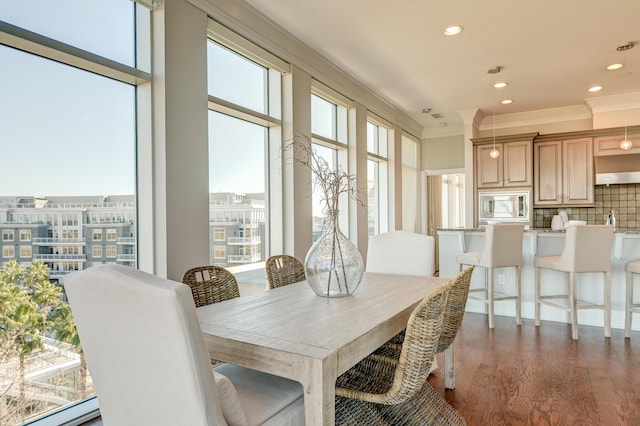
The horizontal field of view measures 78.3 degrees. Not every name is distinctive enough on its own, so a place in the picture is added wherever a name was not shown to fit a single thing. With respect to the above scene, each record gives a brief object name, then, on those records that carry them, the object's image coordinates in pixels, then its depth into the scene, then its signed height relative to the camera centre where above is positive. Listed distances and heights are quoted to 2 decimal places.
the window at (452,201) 8.80 +0.25
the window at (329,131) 4.46 +1.02
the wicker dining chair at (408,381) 1.37 -0.70
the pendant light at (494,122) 4.69 +1.56
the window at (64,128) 2.07 +0.52
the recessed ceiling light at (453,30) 3.64 +1.70
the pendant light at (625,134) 4.04 +1.07
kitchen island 3.92 -0.69
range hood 5.62 +0.60
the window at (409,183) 7.33 +0.55
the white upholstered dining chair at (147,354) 1.01 -0.39
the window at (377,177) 6.04 +0.56
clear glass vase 1.99 -0.27
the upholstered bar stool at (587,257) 3.57 -0.43
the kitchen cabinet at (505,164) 6.16 +0.74
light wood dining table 1.21 -0.43
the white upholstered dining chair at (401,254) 2.79 -0.31
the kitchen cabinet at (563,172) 5.87 +0.58
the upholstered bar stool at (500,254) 3.87 -0.43
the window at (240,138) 3.26 +0.70
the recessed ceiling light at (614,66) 4.57 +1.68
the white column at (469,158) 6.48 +0.88
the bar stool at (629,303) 3.50 -0.85
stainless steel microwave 6.12 +0.07
